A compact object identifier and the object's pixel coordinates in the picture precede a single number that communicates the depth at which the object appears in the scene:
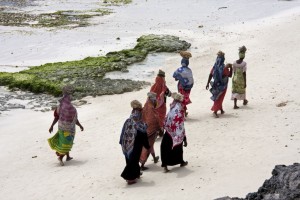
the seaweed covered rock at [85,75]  21.52
